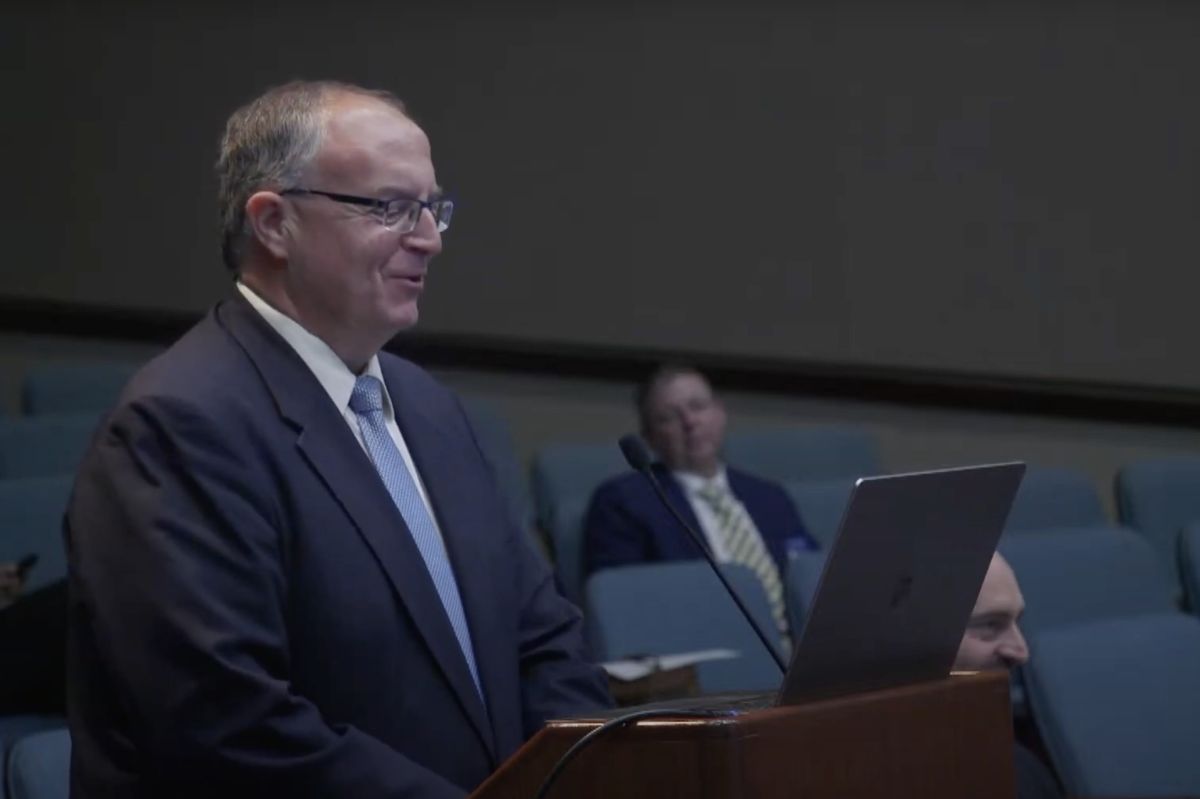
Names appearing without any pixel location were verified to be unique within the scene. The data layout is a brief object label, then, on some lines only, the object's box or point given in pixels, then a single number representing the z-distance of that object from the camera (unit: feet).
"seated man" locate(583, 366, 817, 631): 26.75
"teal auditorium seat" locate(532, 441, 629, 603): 29.94
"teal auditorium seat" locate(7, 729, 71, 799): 12.97
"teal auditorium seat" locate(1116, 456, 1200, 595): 29.02
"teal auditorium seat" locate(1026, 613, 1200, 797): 18.75
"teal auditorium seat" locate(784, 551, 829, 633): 21.32
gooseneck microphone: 11.99
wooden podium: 9.40
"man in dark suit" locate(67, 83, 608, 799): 10.85
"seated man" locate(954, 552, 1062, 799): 15.58
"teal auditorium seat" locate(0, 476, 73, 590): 22.87
